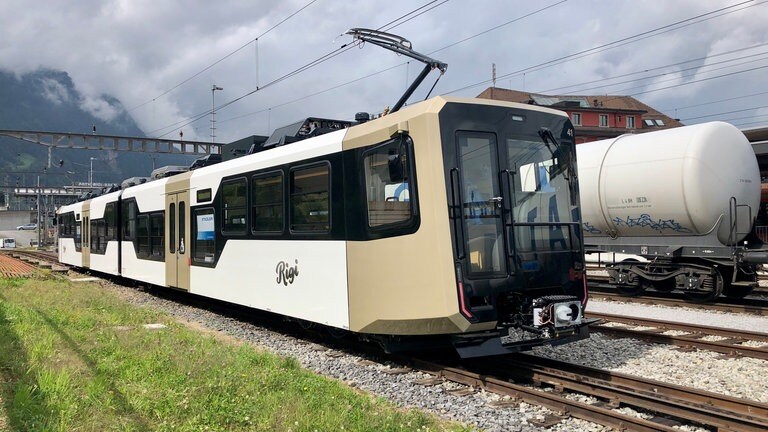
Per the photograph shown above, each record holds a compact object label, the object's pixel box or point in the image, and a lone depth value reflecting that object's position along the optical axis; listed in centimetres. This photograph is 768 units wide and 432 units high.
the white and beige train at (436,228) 623
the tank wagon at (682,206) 1178
